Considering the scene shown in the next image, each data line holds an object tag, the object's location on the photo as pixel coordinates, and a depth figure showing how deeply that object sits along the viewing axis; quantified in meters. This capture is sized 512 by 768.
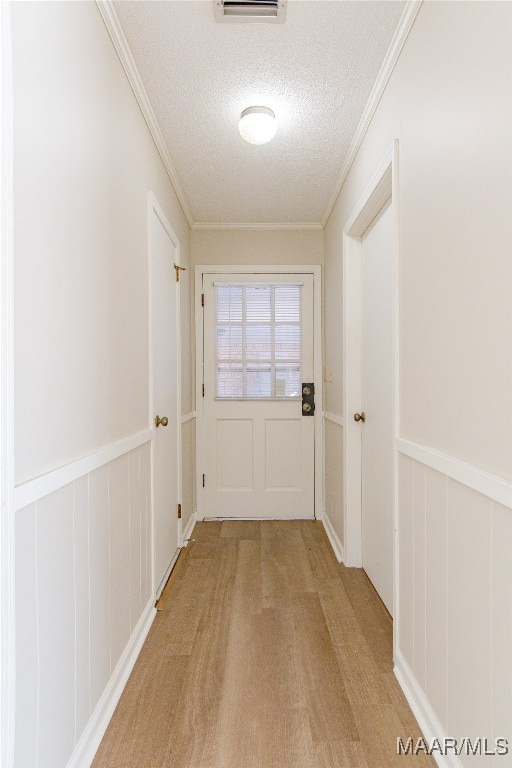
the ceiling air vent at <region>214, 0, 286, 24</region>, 1.52
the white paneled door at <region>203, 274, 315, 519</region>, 3.72
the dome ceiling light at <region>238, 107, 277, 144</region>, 2.08
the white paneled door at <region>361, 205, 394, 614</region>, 2.20
